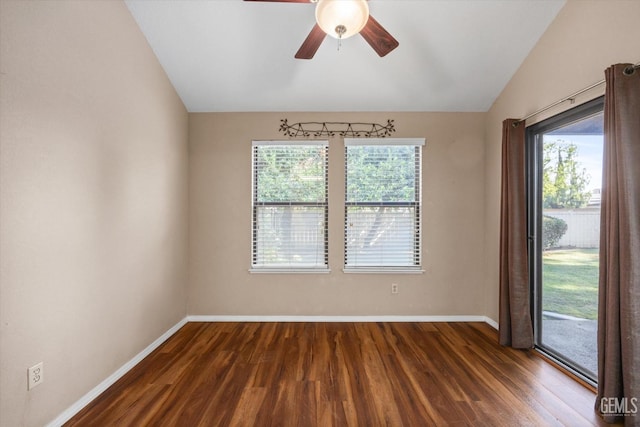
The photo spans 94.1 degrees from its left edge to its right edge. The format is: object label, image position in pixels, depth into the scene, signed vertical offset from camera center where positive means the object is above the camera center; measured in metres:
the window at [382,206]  3.66 +0.08
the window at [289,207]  3.67 +0.07
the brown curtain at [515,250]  2.86 -0.35
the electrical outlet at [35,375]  1.65 -0.93
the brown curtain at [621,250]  1.79 -0.22
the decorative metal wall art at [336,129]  3.65 +1.02
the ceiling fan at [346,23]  1.58 +1.09
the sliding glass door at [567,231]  2.35 -0.15
